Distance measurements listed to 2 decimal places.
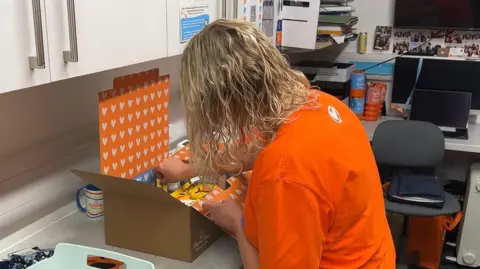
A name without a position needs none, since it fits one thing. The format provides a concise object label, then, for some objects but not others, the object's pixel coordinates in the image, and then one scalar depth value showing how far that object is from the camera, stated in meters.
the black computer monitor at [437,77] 3.08
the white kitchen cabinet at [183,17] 1.40
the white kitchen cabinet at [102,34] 1.03
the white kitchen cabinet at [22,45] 0.92
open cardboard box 1.28
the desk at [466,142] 2.76
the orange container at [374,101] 3.21
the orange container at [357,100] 3.16
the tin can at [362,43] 3.32
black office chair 2.83
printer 3.09
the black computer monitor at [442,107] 3.00
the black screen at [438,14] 3.09
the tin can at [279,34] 2.36
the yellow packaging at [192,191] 1.46
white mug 1.54
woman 0.98
